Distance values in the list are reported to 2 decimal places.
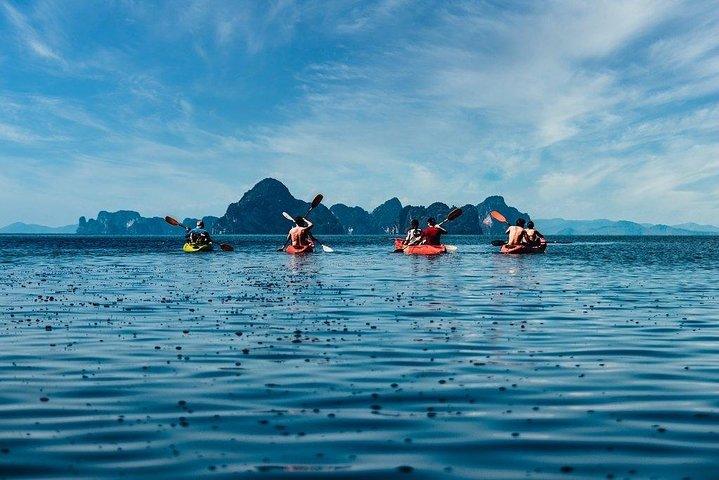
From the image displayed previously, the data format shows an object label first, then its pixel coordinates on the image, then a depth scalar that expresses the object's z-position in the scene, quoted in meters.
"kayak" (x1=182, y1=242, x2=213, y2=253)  78.88
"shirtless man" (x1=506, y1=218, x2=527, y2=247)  65.95
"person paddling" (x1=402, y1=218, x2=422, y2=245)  67.00
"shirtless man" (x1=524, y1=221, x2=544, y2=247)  68.06
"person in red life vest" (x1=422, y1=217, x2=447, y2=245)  61.77
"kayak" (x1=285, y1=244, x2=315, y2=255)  69.16
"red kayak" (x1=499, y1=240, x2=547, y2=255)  68.74
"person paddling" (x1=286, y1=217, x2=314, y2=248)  62.92
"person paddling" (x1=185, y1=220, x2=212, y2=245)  78.62
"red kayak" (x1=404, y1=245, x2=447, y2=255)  64.62
